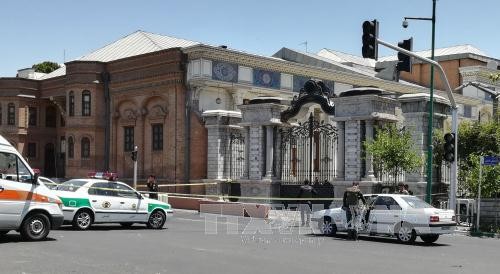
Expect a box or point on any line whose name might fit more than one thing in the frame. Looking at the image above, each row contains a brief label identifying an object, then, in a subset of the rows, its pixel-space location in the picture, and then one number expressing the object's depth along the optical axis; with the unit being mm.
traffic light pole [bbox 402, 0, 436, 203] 22109
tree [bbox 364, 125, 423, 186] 23188
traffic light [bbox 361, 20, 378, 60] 18062
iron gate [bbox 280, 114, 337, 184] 28594
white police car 18484
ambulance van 14367
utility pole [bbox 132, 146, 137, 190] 31694
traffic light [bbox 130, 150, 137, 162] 31688
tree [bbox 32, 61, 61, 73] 69375
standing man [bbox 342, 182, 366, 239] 17531
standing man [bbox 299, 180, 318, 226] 21406
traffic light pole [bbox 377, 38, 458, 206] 20955
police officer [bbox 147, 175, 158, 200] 29562
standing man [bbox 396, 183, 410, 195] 21506
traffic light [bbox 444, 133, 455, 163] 21531
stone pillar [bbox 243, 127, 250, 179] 30750
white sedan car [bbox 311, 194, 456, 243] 16484
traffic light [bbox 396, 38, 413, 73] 19766
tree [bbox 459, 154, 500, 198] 21281
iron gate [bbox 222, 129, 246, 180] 32594
